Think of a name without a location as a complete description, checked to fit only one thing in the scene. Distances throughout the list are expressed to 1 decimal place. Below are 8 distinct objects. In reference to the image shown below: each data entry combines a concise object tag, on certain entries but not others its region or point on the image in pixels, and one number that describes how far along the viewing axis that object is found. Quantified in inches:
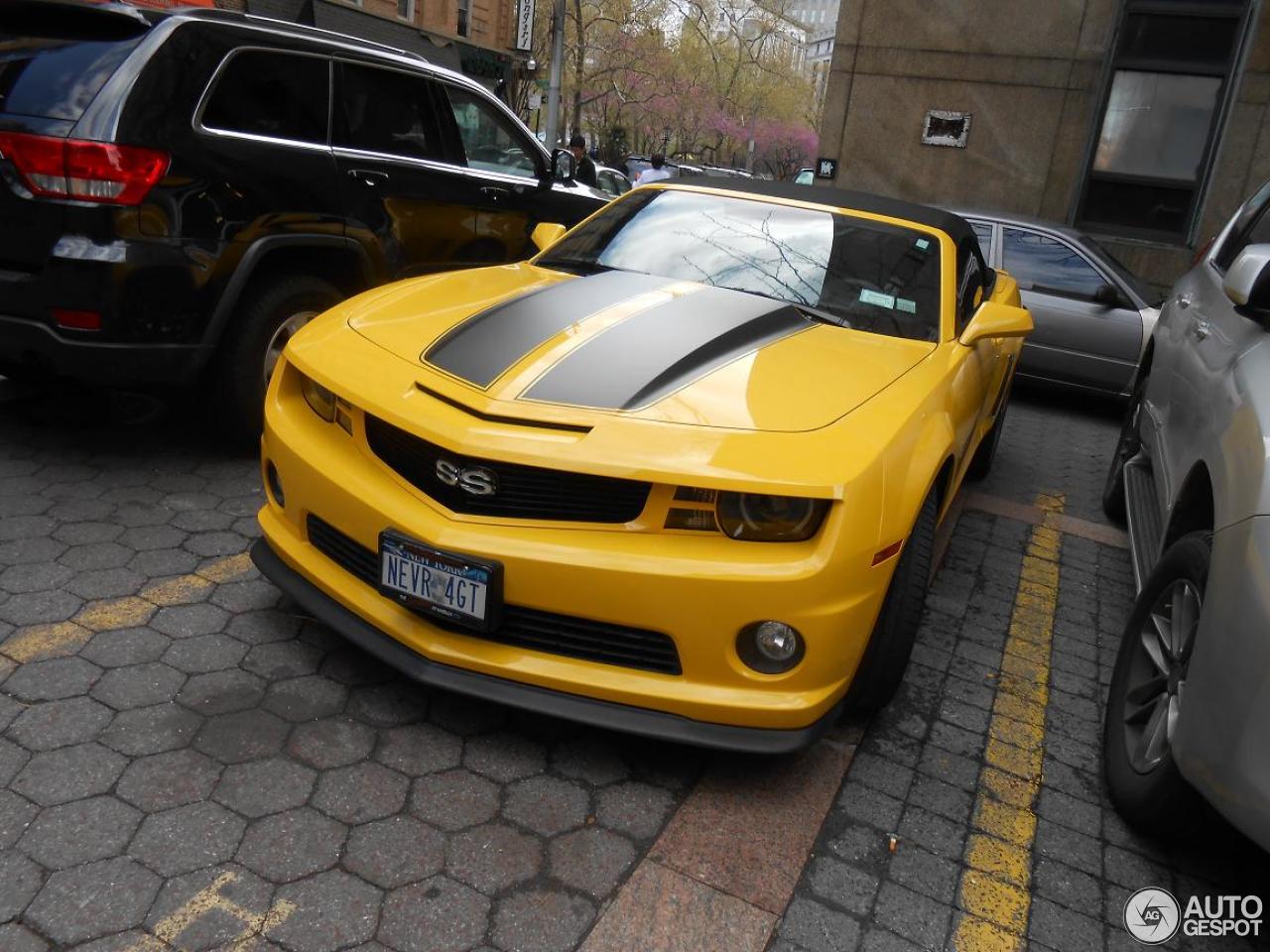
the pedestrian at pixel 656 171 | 507.7
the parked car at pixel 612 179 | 526.9
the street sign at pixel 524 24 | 1023.6
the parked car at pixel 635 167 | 1116.4
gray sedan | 291.9
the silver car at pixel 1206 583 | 78.0
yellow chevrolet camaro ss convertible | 93.4
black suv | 142.5
